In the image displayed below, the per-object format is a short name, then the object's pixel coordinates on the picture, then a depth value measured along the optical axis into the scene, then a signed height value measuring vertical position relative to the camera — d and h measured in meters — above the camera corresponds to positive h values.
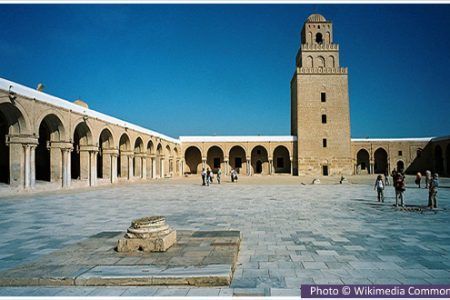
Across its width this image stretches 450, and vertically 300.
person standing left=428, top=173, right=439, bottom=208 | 8.34 -0.88
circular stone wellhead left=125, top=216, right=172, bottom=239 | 4.31 -0.96
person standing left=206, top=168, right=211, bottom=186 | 19.10 -1.08
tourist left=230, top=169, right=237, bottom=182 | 23.12 -1.23
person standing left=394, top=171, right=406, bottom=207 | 8.70 -0.78
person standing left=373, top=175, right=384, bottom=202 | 10.09 -0.90
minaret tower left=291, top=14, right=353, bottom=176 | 31.58 +4.42
